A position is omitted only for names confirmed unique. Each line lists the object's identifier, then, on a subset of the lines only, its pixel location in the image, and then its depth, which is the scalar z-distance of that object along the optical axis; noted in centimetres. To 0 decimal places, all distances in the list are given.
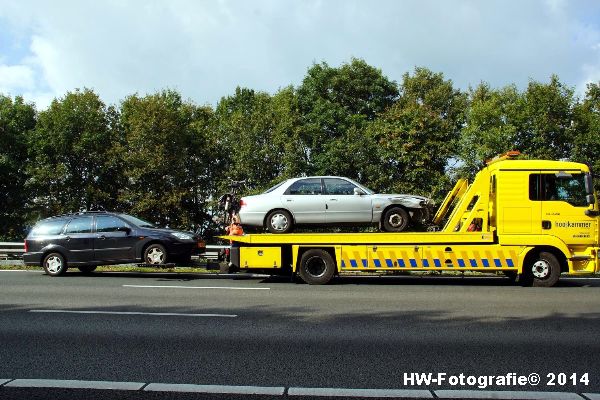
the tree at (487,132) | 2600
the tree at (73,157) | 2940
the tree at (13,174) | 3034
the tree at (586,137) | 2634
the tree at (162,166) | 2748
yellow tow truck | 1204
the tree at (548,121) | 2648
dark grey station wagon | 1395
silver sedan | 1236
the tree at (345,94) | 3256
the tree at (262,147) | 2747
